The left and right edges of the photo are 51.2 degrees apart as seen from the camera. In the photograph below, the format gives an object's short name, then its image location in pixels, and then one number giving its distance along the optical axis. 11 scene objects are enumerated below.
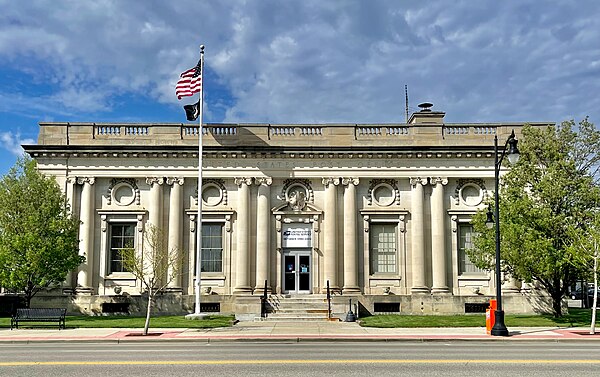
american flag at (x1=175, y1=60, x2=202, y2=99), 34.28
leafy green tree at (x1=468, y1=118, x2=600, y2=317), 29.19
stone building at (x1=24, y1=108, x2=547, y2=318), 36.84
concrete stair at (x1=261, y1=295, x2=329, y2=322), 32.66
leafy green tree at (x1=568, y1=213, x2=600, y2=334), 25.01
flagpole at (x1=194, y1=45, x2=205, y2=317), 31.89
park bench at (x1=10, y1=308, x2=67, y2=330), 26.89
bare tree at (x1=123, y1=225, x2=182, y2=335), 29.87
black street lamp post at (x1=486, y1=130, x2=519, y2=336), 23.42
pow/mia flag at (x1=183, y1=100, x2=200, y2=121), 34.94
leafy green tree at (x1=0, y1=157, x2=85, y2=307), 31.88
